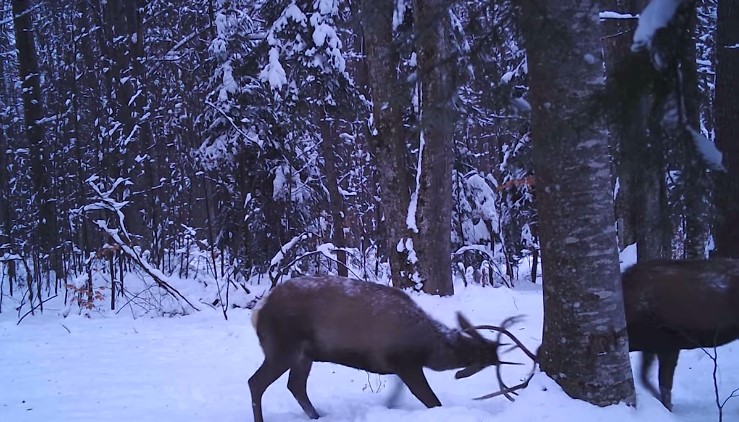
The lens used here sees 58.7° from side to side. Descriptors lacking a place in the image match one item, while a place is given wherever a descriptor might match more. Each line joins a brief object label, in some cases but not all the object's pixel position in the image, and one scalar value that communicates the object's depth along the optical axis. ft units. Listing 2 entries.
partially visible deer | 18.81
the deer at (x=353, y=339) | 18.47
